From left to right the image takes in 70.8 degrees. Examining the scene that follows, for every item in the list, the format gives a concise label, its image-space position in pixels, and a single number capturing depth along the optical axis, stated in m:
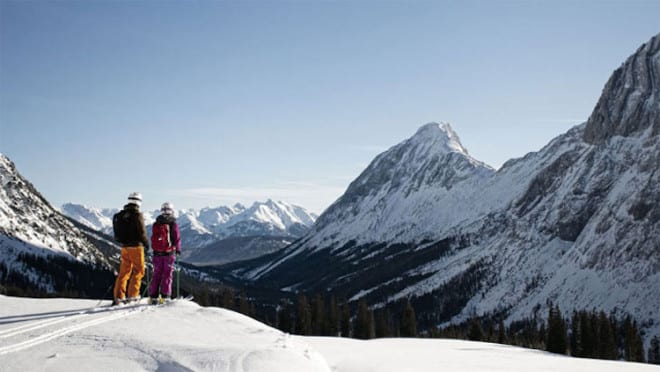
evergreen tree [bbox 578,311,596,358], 82.88
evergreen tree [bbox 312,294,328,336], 105.75
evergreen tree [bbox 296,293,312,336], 104.45
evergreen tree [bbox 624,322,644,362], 88.88
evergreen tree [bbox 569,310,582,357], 85.12
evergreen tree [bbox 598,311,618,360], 84.50
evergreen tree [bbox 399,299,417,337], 106.50
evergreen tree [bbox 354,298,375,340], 105.25
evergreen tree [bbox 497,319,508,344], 93.29
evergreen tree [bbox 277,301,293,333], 111.62
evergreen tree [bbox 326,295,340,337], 106.36
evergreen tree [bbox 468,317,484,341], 91.04
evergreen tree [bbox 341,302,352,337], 111.39
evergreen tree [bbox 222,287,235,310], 126.69
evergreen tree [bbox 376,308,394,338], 119.12
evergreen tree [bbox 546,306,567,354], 80.50
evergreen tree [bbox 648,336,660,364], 96.43
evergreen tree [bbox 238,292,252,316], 130.75
